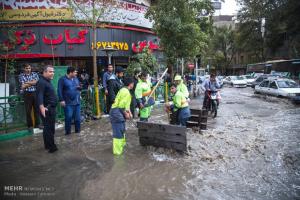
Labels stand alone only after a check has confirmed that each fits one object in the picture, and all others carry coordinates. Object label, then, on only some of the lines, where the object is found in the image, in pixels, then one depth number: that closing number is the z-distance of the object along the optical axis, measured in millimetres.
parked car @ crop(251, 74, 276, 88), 28438
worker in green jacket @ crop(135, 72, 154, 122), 8873
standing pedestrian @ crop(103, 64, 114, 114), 10750
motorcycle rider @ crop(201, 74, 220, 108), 12961
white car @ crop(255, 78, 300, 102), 17672
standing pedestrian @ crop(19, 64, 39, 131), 9023
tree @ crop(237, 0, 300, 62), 40875
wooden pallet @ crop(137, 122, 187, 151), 6838
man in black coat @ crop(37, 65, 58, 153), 7037
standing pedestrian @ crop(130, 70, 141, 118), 11880
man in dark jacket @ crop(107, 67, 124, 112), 10133
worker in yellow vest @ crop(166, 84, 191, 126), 8320
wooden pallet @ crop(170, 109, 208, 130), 9469
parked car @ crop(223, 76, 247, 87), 37109
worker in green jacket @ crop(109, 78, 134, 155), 6934
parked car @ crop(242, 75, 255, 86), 36953
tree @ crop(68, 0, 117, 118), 12070
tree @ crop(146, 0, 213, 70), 19438
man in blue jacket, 8604
